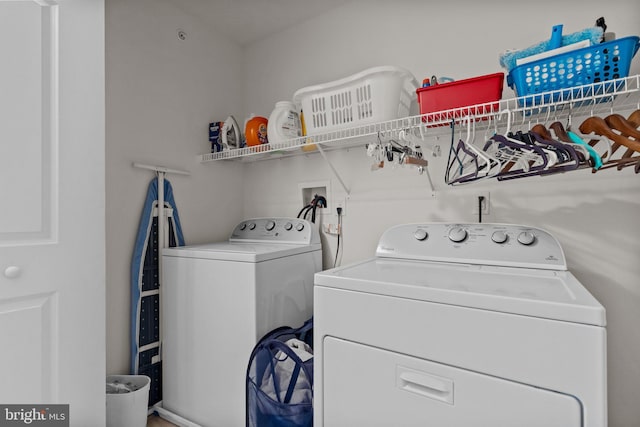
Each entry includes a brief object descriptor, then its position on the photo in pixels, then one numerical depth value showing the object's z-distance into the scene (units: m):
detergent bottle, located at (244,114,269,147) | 2.07
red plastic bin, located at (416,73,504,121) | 1.29
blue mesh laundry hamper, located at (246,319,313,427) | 1.36
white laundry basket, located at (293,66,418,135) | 1.51
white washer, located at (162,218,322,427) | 1.58
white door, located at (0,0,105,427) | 1.09
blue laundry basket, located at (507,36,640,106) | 1.08
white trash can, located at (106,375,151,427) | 1.59
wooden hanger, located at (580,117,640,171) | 0.99
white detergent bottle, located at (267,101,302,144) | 1.91
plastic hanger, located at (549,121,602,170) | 1.06
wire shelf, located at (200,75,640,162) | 1.14
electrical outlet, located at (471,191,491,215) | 1.62
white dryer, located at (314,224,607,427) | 0.82
